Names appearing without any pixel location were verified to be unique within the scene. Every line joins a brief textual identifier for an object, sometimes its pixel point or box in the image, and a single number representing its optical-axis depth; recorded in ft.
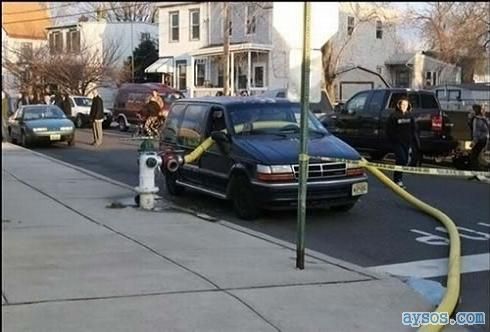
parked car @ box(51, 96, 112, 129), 105.98
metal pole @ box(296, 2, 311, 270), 20.93
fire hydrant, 34.12
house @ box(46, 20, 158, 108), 97.26
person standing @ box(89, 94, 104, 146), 77.92
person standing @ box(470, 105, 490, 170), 53.62
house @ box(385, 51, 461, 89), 119.07
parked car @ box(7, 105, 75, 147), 75.36
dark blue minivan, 31.45
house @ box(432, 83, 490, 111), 71.97
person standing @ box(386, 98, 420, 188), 44.60
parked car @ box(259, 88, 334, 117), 70.33
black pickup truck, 55.72
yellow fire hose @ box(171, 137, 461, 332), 18.89
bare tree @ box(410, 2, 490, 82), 56.47
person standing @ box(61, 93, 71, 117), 105.70
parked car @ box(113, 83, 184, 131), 90.79
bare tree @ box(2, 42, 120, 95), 104.46
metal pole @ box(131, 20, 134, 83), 110.12
